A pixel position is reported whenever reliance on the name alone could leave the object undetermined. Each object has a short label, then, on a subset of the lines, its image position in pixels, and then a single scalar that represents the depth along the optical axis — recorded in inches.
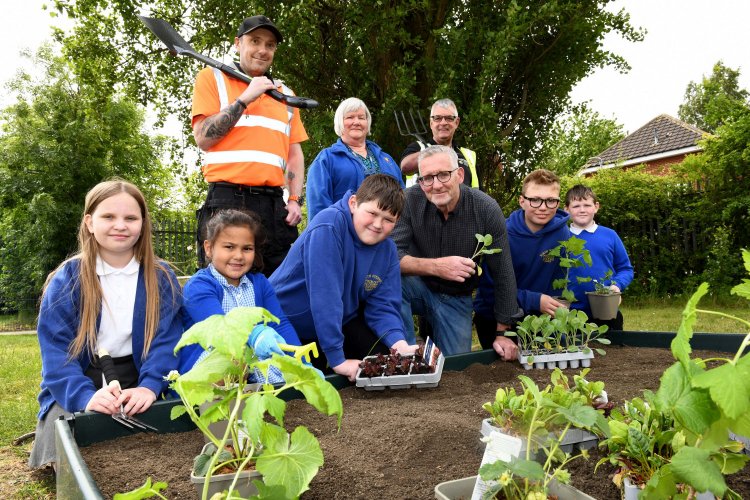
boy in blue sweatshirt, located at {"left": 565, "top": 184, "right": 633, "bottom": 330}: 149.4
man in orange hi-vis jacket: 130.1
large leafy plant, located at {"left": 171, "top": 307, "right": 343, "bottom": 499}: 37.0
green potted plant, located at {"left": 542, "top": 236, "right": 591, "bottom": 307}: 124.1
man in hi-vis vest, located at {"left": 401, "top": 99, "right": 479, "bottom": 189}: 157.9
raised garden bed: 54.1
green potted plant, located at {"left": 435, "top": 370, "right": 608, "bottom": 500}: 42.5
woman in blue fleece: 144.5
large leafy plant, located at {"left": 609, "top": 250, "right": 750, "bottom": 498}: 30.9
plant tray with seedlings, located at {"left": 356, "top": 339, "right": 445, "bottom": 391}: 90.9
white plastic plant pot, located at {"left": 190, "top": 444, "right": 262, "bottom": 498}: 46.5
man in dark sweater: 126.8
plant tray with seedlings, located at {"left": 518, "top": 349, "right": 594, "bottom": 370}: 107.1
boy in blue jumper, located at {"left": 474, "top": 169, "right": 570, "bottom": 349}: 134.0
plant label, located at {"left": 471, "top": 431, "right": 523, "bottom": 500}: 46.8
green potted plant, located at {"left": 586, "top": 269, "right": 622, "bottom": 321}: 126.1
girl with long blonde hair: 84.6
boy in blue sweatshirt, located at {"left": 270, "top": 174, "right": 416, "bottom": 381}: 103.8
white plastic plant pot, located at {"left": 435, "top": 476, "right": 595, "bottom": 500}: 45.9
